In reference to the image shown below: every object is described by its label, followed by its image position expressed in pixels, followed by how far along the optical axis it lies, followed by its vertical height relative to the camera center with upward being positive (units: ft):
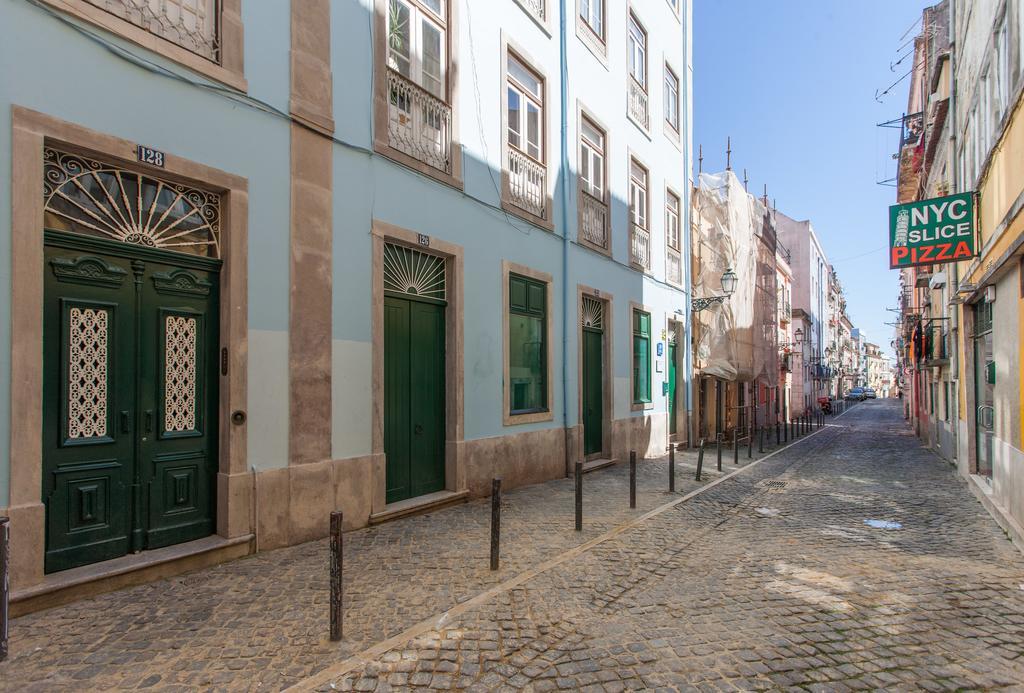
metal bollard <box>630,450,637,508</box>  28.02 -5.40
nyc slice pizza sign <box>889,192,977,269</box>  32.01 +7.17
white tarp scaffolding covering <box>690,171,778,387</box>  62.54 +10.08
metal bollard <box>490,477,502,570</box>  18.61 -4.86
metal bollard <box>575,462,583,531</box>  23.63 -5.34
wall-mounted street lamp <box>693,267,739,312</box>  53.78 +6.62
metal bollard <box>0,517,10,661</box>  11.37 -4.11
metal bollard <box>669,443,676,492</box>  32.91 -6.01
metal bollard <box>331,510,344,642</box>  13.47 -4.84
